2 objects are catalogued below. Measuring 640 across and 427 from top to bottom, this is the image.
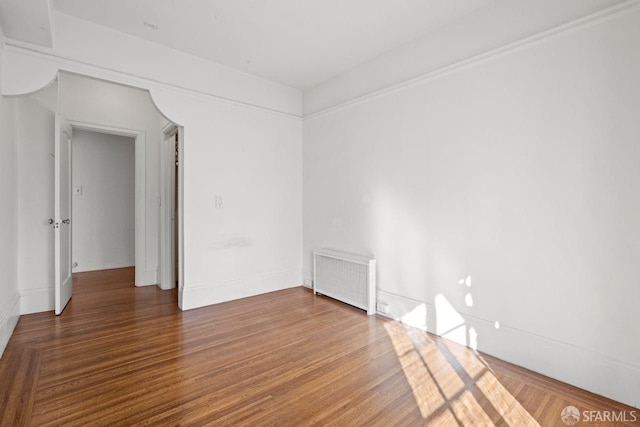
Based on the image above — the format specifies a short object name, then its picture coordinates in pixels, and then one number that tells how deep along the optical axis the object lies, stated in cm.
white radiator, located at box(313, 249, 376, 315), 345
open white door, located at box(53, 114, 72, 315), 322
